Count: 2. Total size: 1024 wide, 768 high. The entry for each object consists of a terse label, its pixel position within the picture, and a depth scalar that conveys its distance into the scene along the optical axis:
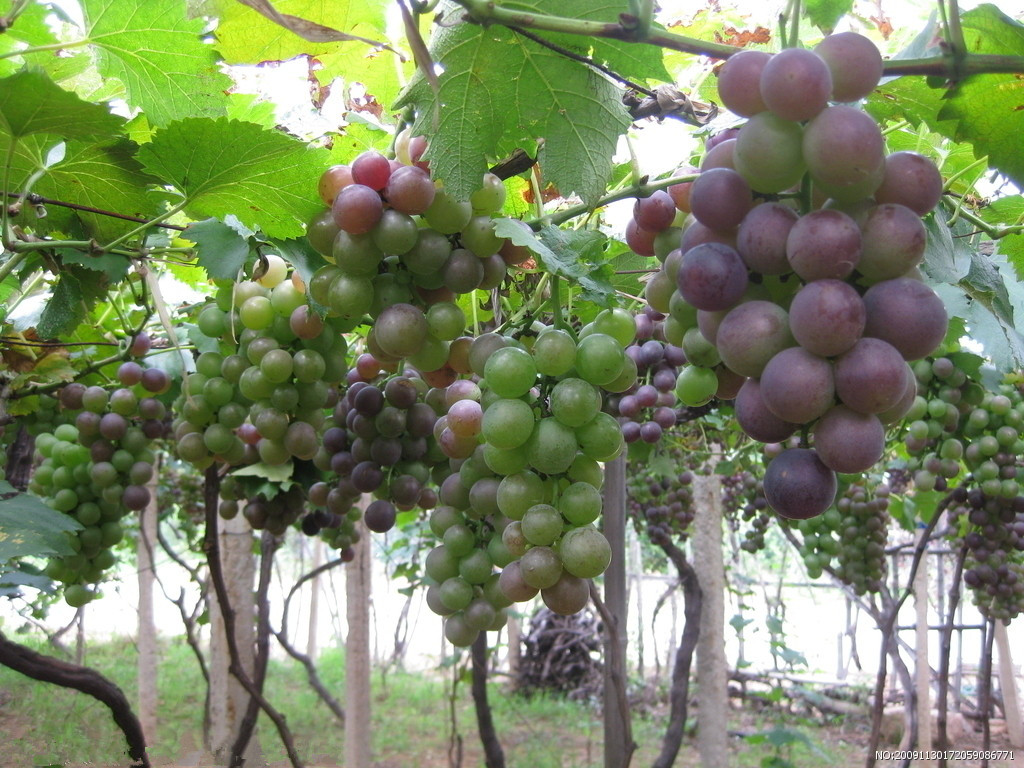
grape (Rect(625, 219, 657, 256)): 0.79
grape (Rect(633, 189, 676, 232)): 0.75
